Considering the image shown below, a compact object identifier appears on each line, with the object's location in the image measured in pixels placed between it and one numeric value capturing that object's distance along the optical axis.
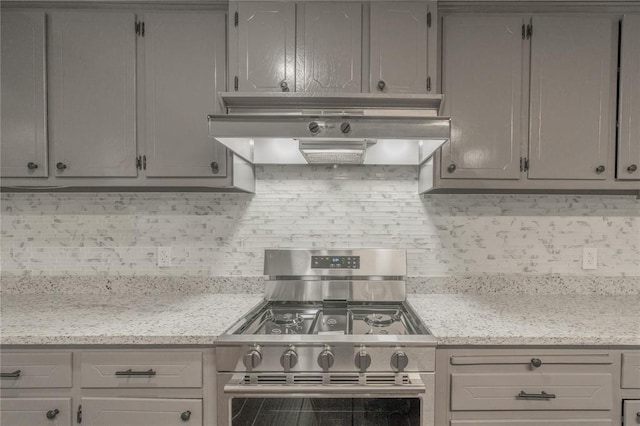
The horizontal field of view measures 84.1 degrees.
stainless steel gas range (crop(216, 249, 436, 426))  1.27
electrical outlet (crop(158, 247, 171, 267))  2.00
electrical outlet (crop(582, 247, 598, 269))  1.96
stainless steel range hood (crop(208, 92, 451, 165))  1.31
